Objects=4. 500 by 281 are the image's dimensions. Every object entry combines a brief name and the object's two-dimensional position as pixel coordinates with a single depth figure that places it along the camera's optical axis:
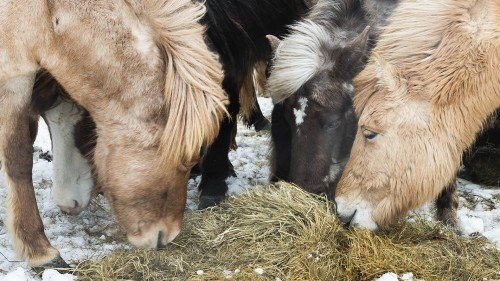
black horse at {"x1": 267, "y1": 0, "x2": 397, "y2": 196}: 4.42
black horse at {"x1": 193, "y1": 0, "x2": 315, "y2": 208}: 4.89
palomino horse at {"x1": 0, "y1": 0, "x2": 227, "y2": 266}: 3.59
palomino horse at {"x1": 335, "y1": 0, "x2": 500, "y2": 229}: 3.95
